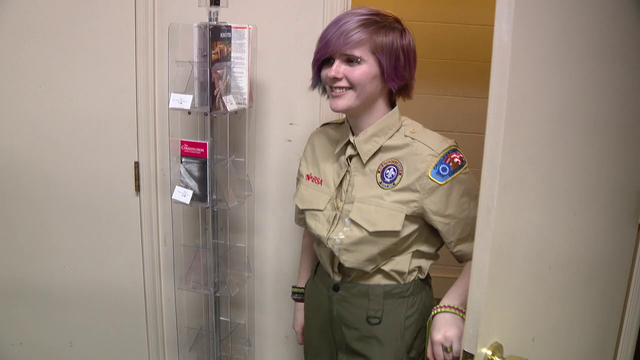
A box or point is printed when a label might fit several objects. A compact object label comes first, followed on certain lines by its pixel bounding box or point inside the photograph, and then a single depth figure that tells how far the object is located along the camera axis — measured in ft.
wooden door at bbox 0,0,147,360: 5.44
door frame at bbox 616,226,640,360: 4.14
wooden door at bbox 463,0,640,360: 2.50
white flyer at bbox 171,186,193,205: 4.77
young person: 3.86
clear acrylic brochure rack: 4.60
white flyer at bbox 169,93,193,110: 4.57
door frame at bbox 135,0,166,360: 5.36
